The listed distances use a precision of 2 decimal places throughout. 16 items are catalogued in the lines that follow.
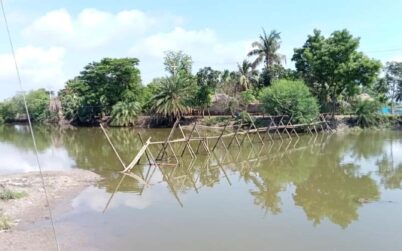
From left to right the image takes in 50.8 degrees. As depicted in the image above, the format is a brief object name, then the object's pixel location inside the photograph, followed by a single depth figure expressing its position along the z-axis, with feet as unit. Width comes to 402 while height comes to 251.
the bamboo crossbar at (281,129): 85.53
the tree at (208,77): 143.43
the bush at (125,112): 135.74
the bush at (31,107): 181.16
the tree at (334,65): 101.71
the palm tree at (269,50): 139.33
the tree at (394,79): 142.31
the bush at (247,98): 124.26
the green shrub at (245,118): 109.03
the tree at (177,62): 156.66
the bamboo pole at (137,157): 52.69
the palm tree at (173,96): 126.82
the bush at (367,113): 107.45
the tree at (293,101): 98.22
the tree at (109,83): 137.90
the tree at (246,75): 139.54
